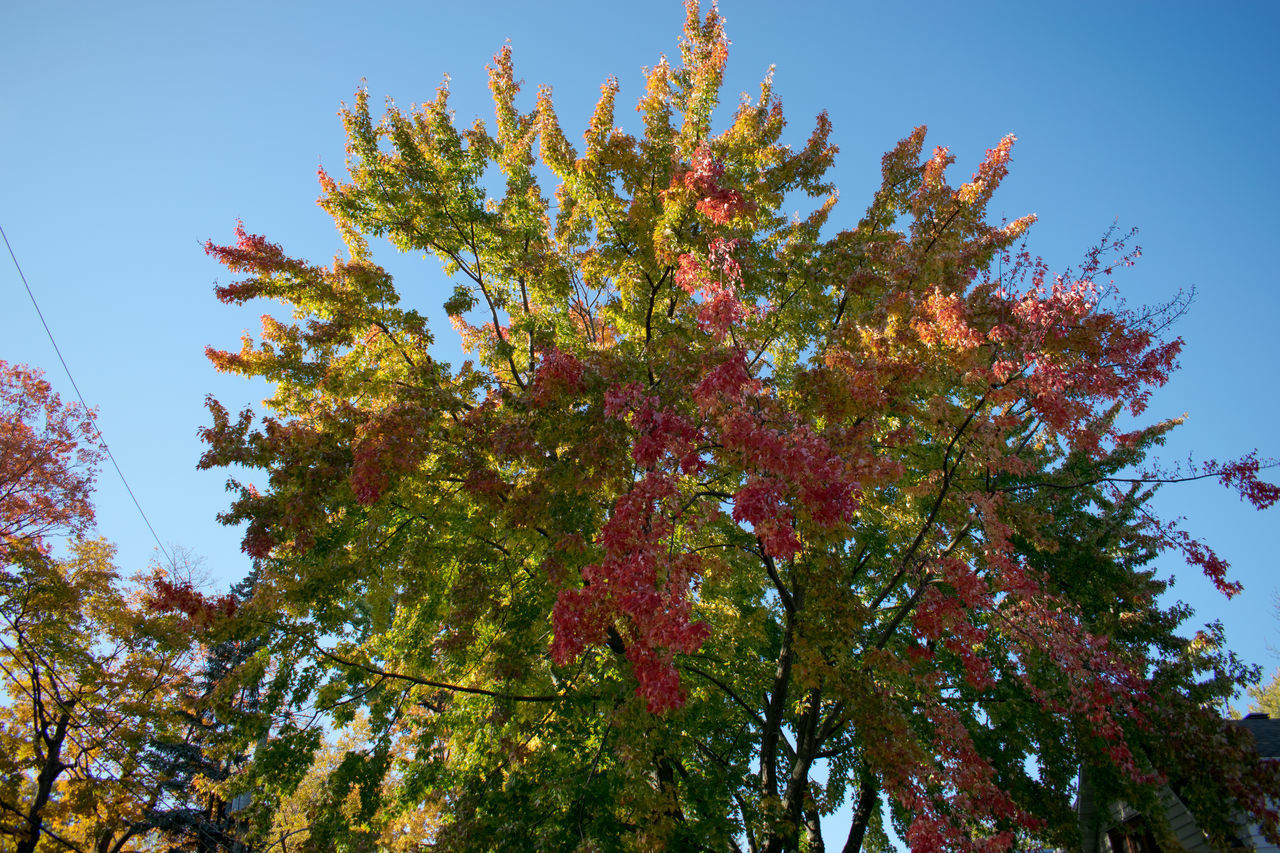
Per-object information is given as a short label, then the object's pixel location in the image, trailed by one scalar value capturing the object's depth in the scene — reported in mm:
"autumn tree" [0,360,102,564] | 16344
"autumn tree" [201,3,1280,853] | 6852
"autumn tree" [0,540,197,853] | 13766
